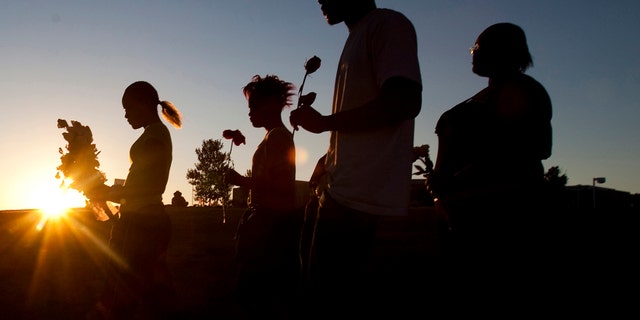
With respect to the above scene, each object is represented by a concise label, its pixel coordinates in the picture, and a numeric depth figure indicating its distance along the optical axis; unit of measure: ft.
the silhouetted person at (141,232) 13.38
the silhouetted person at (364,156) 6.75
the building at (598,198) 174.19
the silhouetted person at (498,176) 8.55
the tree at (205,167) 263.08
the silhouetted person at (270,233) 12.73
